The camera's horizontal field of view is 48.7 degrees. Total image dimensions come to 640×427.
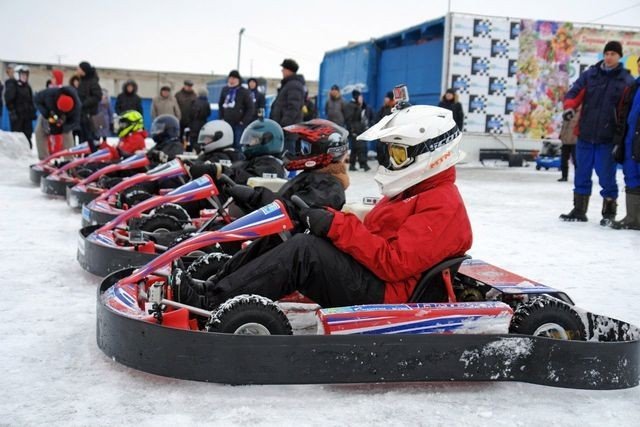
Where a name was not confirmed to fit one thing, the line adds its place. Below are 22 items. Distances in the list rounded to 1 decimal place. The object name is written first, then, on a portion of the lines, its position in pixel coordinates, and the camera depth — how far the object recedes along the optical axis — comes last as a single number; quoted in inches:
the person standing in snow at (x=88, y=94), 441.7
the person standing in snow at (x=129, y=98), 434.3
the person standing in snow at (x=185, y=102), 442.0
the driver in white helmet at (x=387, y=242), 106.4
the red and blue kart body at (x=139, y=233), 158.2
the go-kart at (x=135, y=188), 222.7
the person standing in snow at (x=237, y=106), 379.2
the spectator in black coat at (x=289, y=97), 337.1
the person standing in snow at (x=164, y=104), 464.1
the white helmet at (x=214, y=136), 231.0
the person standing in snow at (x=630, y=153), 247.3
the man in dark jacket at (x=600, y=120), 260.8
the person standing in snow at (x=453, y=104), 445.1
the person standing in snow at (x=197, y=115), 437.4
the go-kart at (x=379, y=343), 97.6
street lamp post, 1256.8
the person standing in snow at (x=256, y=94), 422.9
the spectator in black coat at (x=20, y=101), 502.9
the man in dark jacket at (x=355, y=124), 494.9
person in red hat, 411.2
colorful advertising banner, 533.0
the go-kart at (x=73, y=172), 303.4
